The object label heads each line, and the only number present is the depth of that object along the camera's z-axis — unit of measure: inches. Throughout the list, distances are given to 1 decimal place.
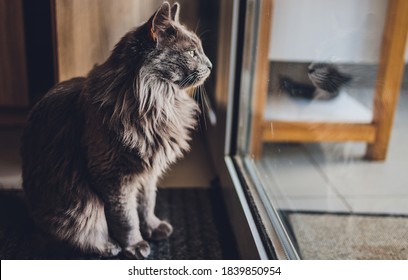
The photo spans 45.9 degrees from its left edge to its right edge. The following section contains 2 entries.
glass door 50.7
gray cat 35.2
